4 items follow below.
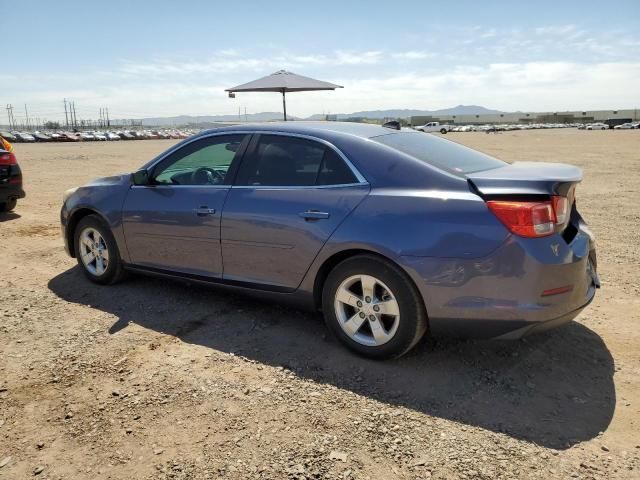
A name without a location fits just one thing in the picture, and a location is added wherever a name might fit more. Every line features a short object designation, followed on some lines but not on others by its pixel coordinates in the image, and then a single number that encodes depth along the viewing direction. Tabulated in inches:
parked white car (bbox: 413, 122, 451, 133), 2679.4
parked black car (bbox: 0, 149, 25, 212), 329.4
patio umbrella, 509.0
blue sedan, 114.0
